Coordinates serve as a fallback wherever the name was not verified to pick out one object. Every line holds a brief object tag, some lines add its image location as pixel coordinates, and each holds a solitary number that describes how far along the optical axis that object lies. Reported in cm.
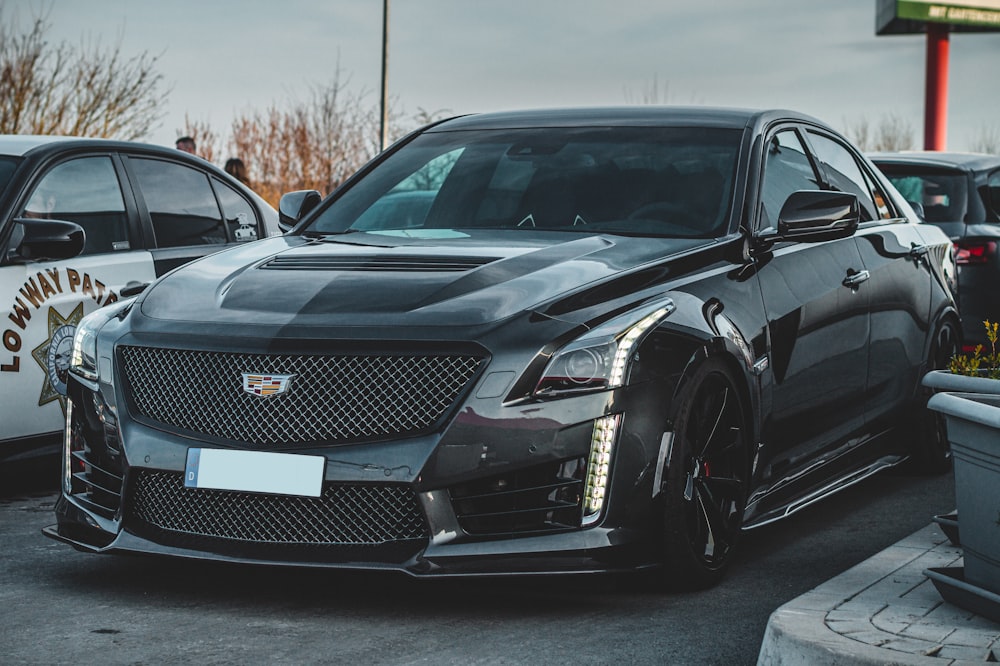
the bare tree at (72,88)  2138
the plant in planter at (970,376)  429
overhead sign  4834
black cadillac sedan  431
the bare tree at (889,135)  6284
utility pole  2466
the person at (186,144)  1838
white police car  648
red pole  5062
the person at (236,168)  1931
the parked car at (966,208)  1021
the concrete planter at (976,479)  399
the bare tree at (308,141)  2928
